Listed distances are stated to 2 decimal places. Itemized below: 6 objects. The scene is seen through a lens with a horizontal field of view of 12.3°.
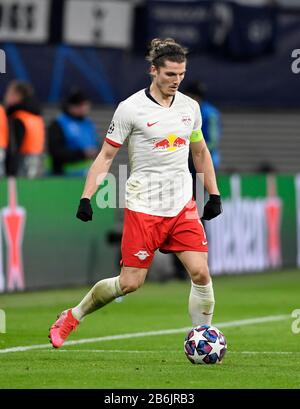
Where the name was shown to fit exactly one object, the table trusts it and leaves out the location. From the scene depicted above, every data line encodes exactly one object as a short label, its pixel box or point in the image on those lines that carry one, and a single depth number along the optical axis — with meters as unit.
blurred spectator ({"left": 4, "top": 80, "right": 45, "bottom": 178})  19.20
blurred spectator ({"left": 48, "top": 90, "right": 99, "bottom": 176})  19.28
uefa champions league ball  10.55
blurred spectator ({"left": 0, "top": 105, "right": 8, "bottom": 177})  18.41
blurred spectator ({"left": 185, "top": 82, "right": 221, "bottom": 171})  18.06
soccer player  10.74
